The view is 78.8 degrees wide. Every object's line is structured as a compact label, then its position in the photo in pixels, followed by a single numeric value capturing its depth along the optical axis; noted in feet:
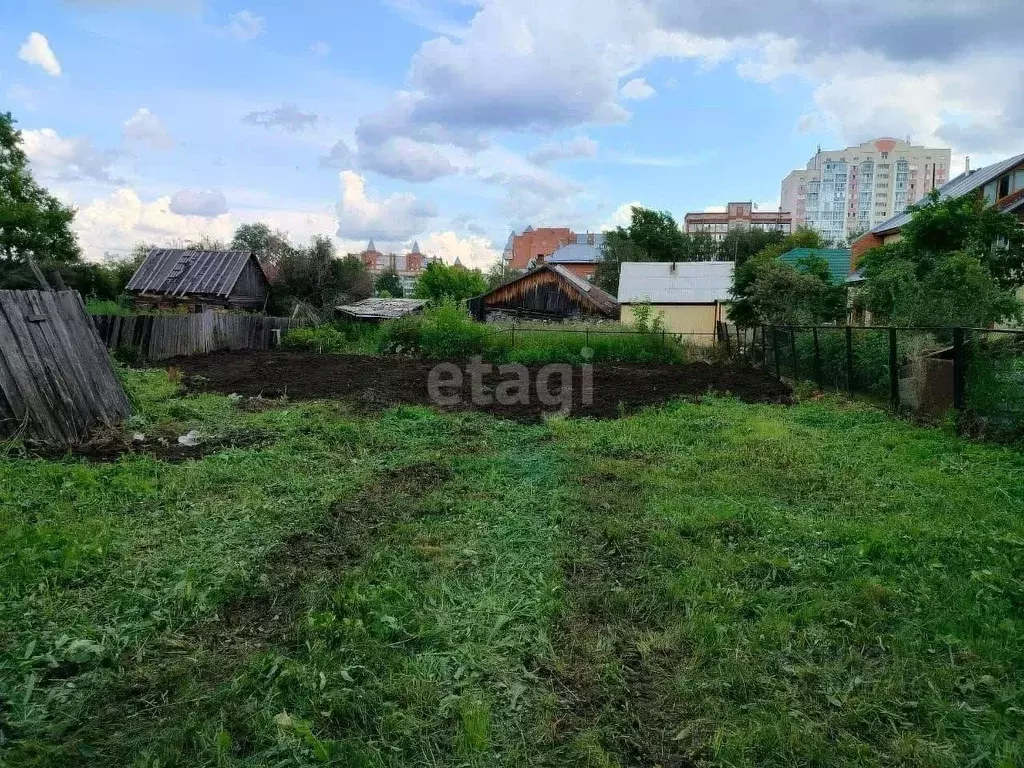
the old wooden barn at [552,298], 91.40
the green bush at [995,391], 20.75
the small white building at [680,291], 90.42
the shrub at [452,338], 62.18
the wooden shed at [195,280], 90.17
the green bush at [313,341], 69.77
